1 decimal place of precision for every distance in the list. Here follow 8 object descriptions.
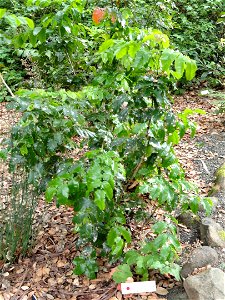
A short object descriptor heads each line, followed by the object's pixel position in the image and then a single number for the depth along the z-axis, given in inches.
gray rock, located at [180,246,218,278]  88.4
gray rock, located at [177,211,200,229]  107.4
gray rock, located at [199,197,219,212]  111.5
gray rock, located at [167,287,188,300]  85.5
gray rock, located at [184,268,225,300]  77.7
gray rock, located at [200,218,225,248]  96.1
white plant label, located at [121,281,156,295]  82.6
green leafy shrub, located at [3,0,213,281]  67.3
